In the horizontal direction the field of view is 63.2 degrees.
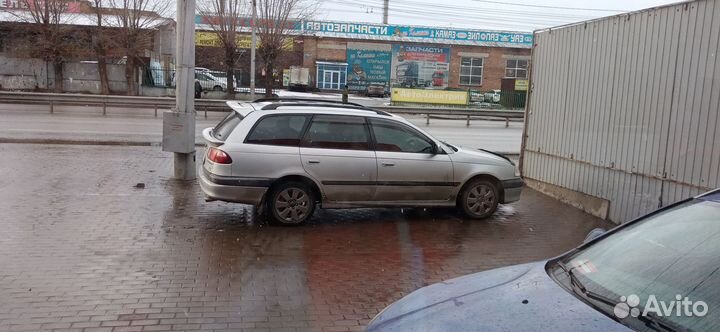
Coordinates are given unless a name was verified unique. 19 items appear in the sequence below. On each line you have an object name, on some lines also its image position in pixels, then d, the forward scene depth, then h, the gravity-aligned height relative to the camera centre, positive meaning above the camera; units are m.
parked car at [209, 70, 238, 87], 40.47 +0.69
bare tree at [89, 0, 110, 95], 35.56 +2.07
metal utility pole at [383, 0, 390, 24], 67.14 +9.85
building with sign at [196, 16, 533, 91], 54.38 +3.70
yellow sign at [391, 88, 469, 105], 40.31 +0.00
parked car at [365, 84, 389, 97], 51.78 +0.23
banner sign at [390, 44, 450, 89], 55.53 +2.83
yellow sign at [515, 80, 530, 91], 49.66 +1.41
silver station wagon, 7.20 -0.92
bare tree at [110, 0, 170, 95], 35.84 +3.17
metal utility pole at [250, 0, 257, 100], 31.80 +1.97
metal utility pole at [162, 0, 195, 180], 10.09 -0.42
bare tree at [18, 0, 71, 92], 35.16 +2.78
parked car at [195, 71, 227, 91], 39.19 +0.21
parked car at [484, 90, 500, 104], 44.54 +0.23
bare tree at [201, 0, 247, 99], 35.34 +3.89
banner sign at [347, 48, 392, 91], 55.00 +2.36
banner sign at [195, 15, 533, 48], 54.72 +5.89
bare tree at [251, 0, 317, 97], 35.59 +3.78
